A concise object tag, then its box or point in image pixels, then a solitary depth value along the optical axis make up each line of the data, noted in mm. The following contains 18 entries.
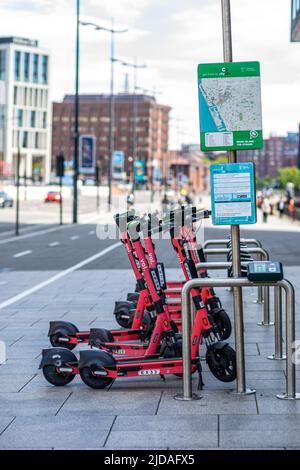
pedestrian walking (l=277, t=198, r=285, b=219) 63825
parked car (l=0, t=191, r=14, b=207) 79500
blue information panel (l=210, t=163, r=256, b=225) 7363
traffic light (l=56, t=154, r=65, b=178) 50812
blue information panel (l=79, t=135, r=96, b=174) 68938
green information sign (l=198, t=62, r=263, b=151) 7453
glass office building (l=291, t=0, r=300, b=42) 29322
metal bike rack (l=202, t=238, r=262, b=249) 12847
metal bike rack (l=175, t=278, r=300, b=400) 7133
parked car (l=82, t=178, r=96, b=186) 156700
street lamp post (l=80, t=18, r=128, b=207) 76838
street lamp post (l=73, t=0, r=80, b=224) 50625
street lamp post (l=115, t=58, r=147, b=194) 85656
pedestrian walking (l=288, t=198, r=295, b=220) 58619
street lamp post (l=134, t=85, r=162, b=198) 110125
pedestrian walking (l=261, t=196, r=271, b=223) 52062
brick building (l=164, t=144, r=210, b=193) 179275
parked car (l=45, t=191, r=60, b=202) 94775
